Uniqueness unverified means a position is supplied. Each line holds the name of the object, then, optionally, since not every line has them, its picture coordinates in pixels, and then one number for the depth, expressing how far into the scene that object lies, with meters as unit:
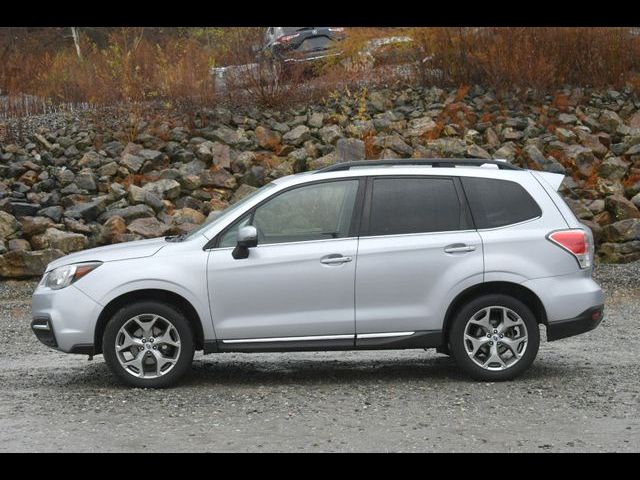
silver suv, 8.53
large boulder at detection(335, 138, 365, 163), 19.73
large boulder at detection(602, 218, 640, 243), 17.08
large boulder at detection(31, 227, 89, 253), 16.27
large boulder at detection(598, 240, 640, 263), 16.86
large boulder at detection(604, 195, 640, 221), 17.98
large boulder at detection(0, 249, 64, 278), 15.84
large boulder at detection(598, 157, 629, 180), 19.56
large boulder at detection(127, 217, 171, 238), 16.88
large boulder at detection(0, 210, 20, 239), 16.86
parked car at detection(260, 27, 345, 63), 22.62
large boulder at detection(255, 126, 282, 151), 20.58
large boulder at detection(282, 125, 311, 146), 20.52
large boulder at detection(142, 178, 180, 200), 18.59
